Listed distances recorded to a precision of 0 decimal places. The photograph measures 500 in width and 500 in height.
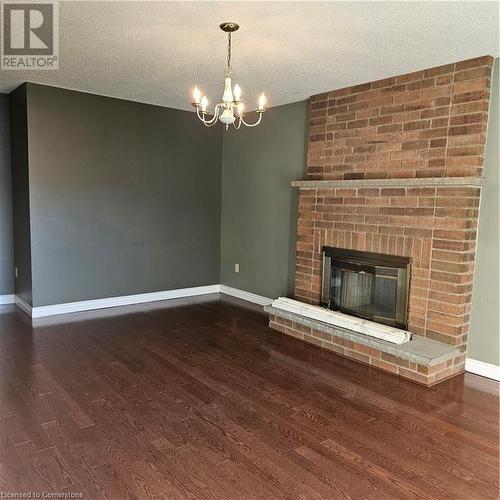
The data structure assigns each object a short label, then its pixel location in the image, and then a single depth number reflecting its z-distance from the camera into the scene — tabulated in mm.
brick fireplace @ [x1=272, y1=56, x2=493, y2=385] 3250
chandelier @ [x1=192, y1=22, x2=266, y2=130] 2658
